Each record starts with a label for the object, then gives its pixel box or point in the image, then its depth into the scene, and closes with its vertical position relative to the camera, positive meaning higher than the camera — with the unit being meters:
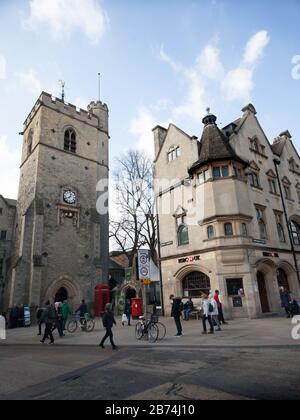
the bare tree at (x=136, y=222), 30.77 +8.58
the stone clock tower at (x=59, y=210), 23.50 +9.06
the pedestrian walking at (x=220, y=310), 14.28 -0.80
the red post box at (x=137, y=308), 20.58 -0.63
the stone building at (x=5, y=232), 27.47 +8.10
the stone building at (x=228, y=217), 17.80 +5.67
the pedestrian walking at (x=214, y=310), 12.20 -0.64
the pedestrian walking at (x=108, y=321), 10.13 -0.73
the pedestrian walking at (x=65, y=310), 16.14 -0.43
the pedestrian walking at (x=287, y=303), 16.73 -0.70
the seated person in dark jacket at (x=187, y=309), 17.84 -0.79
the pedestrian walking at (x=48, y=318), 12.08 -0.61
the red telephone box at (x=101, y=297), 25.61 +0.39
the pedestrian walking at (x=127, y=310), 17.52 -0.64
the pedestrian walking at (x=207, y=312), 11.87 -0.70
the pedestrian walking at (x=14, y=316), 20.19 -0.73
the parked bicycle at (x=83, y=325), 15.60 -1.27
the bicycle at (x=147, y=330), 11.01 -1.25
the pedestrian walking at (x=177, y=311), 11.65 -0.59
